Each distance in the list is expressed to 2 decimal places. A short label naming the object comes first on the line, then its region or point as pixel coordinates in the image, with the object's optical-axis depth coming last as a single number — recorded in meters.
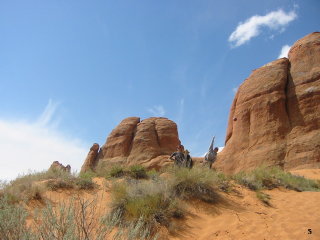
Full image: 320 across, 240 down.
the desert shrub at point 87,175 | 12.73
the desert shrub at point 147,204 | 6.89
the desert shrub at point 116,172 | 14.84
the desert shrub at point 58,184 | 10.27
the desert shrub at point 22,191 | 8.36
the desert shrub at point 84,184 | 10.59
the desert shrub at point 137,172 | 14.58
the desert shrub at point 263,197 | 9.26
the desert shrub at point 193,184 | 8.75
